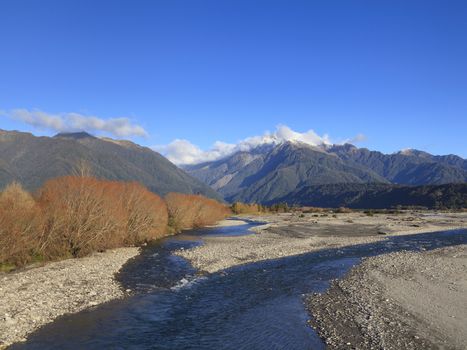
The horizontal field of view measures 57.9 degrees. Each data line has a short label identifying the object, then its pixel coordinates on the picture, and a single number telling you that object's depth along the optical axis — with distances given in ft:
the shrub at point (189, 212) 266.57
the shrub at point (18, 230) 110.63
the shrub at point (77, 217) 130.72
